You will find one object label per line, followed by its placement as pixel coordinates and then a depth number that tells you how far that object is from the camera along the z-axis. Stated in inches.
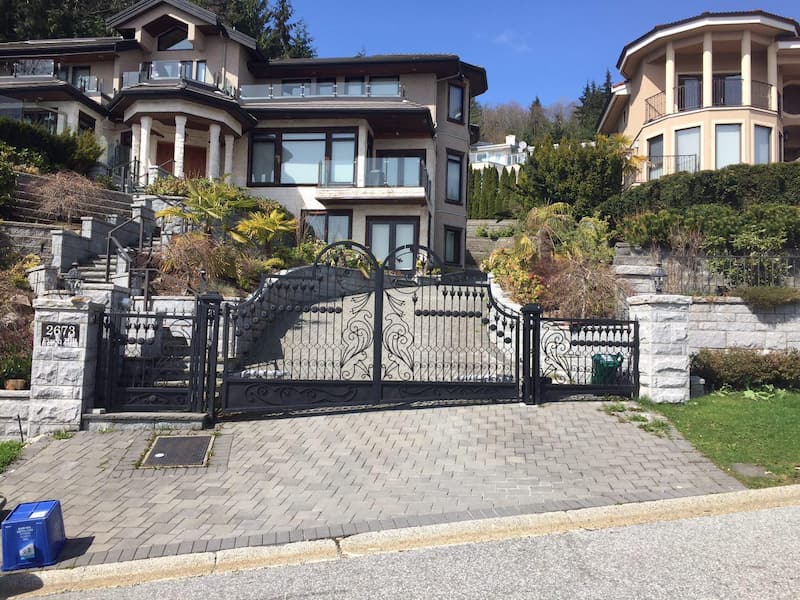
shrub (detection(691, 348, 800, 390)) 374.6
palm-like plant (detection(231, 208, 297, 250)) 597.0
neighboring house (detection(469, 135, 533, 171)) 2696.9
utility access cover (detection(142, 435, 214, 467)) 266.4
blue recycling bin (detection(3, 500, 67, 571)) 174.6
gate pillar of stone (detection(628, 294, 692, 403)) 344.5
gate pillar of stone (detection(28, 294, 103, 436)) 301.4
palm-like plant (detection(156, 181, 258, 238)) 557.9
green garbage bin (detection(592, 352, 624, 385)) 362.3
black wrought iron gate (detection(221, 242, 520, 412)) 325.4
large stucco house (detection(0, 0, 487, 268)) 856.3
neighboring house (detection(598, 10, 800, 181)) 891.4
